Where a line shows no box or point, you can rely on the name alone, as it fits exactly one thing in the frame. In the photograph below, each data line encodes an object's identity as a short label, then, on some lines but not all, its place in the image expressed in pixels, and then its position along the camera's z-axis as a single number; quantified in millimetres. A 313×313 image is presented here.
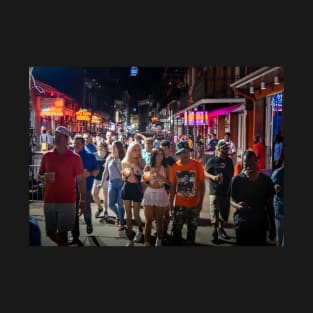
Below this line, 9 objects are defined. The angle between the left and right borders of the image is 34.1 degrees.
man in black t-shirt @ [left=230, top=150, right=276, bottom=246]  7305
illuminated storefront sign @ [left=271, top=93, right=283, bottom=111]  7712
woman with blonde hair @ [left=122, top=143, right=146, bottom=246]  7648
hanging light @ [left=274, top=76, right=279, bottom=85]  7531
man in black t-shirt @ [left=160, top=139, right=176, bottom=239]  7636
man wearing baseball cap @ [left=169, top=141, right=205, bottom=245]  7586
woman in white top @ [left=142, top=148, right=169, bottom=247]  7574
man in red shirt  7418
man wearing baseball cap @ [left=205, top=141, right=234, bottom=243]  7621
